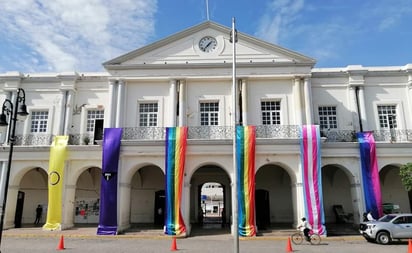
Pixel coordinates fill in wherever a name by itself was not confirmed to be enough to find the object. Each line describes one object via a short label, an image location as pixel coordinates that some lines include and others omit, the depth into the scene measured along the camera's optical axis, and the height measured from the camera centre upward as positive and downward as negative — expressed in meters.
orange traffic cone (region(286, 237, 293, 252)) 12.12 -1.82
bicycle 14.13 -1.78
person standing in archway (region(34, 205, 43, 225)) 20.06 -0.85
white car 13.73 -1.30
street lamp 9.20 +2.42
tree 14.85 +1.11
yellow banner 17.42 +0.89
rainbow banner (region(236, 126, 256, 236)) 15.93 +1.07
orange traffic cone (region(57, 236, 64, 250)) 12.54 -1.77
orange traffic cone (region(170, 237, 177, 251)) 12.38 -1.79
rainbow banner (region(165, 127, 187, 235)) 16.09 +1.21
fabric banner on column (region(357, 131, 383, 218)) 16.59 +1.30
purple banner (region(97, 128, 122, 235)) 16.38 +0.93
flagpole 9.32 +0.03
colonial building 17.33 +4.64
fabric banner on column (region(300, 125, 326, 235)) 15.95 +1.14
